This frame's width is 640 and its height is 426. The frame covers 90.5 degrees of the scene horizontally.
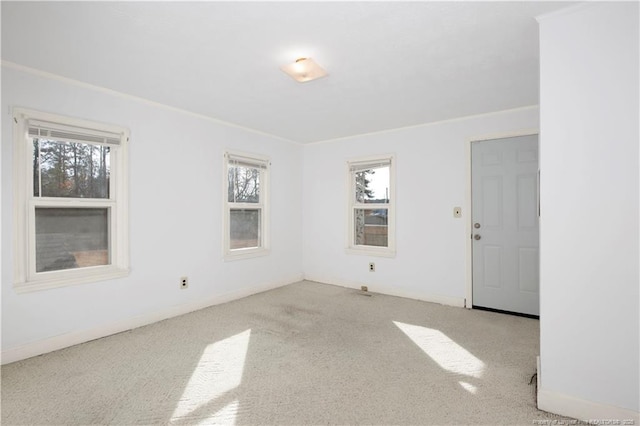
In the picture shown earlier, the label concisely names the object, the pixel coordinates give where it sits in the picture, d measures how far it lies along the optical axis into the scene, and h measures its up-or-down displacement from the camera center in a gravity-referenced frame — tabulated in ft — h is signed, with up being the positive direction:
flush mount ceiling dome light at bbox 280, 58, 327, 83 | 7.84 +3.63
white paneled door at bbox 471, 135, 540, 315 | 11.60 -0.47
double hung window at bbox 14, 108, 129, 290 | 8.32 +0.34
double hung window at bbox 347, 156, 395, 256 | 14.85 +0.24
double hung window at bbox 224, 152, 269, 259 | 13.76 +0.28
